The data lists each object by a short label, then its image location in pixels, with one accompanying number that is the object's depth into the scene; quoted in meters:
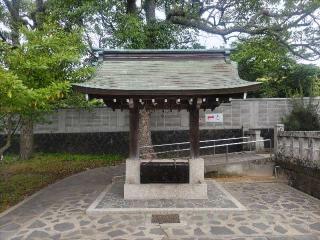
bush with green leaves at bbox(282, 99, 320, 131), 19.95
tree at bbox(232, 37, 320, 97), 25.78
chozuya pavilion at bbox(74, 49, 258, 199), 10.65
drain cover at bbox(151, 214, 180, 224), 9.41
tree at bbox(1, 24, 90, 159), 10.70
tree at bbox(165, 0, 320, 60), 17.72
